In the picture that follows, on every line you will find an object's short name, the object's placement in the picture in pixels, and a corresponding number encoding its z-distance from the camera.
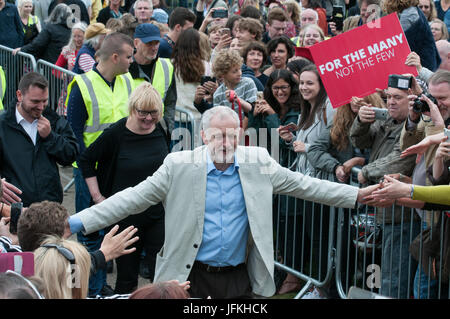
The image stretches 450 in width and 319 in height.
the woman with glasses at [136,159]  6.38
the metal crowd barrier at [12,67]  11.09
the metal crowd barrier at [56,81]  10.12
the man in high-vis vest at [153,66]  7.75
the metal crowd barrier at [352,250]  5.56
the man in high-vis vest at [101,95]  7.10
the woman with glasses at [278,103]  7.59
